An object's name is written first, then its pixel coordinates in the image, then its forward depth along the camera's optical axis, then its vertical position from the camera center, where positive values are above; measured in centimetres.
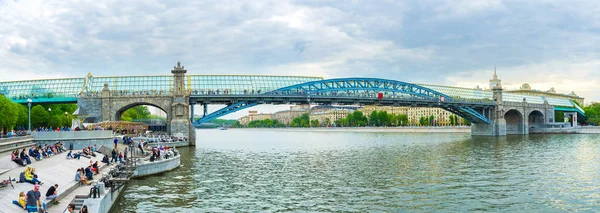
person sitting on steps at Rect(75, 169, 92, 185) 2548 -286
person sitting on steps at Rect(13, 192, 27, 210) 1867 -288
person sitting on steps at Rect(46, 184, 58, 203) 2005 -284
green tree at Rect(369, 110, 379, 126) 19238 -46
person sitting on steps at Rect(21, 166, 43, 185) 2262 -244
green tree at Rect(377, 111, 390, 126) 18938 -52
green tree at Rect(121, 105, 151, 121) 10389 +174
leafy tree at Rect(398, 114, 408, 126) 18488 -93
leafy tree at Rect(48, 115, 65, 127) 7076 -1
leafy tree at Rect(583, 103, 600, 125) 13459 -29
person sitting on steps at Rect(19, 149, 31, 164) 2822 -195
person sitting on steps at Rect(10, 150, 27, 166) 2692 -198
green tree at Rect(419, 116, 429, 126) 17784 -201
